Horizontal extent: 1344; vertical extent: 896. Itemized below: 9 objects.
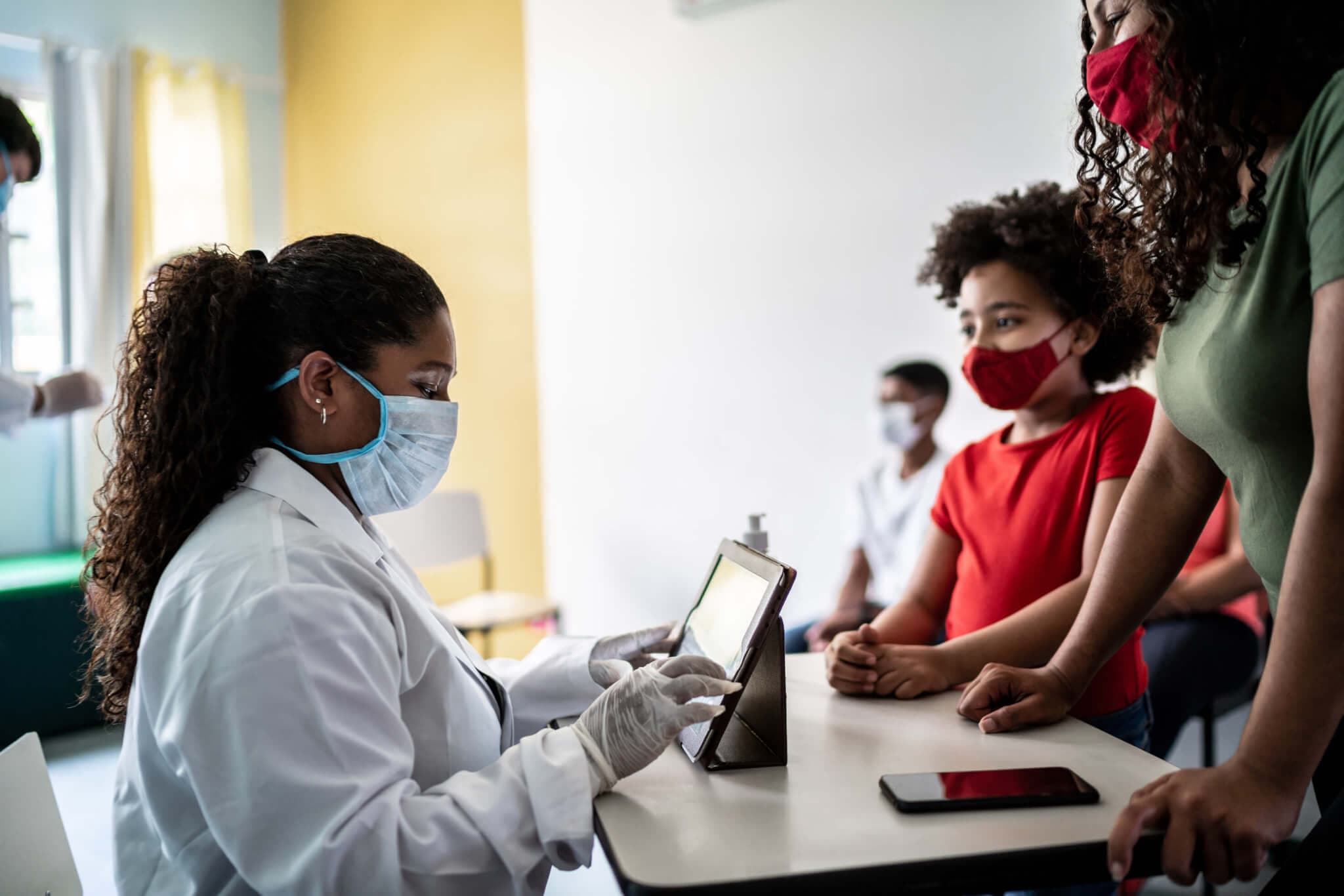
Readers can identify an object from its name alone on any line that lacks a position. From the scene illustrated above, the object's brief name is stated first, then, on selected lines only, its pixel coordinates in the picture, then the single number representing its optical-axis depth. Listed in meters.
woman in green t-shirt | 0.80
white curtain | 4.39
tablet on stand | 1.06
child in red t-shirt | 1.36
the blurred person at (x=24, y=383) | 2.79
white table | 0.81
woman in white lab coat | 0.95
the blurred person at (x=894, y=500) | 2.79
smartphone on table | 0.90
